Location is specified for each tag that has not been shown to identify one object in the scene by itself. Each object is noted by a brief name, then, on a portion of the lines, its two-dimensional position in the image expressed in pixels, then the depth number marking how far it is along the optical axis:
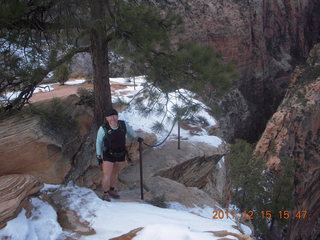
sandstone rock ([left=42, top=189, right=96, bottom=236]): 3.84
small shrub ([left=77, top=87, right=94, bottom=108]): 6.47
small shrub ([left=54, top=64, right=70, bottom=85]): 10.70
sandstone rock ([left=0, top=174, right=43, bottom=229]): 3.63
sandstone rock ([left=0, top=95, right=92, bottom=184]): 4.83
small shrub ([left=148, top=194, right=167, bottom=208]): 5.25
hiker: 4.58
